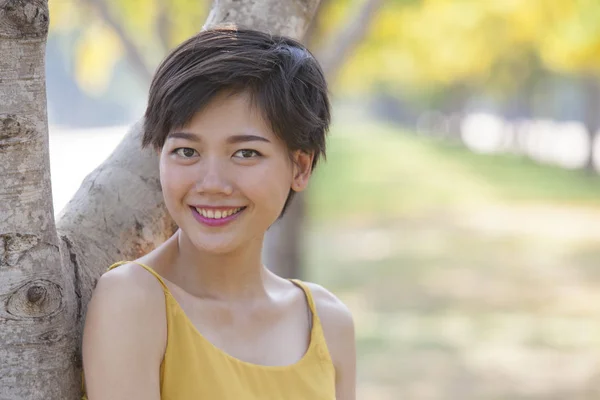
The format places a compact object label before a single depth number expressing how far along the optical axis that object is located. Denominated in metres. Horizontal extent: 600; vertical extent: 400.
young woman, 2.74
